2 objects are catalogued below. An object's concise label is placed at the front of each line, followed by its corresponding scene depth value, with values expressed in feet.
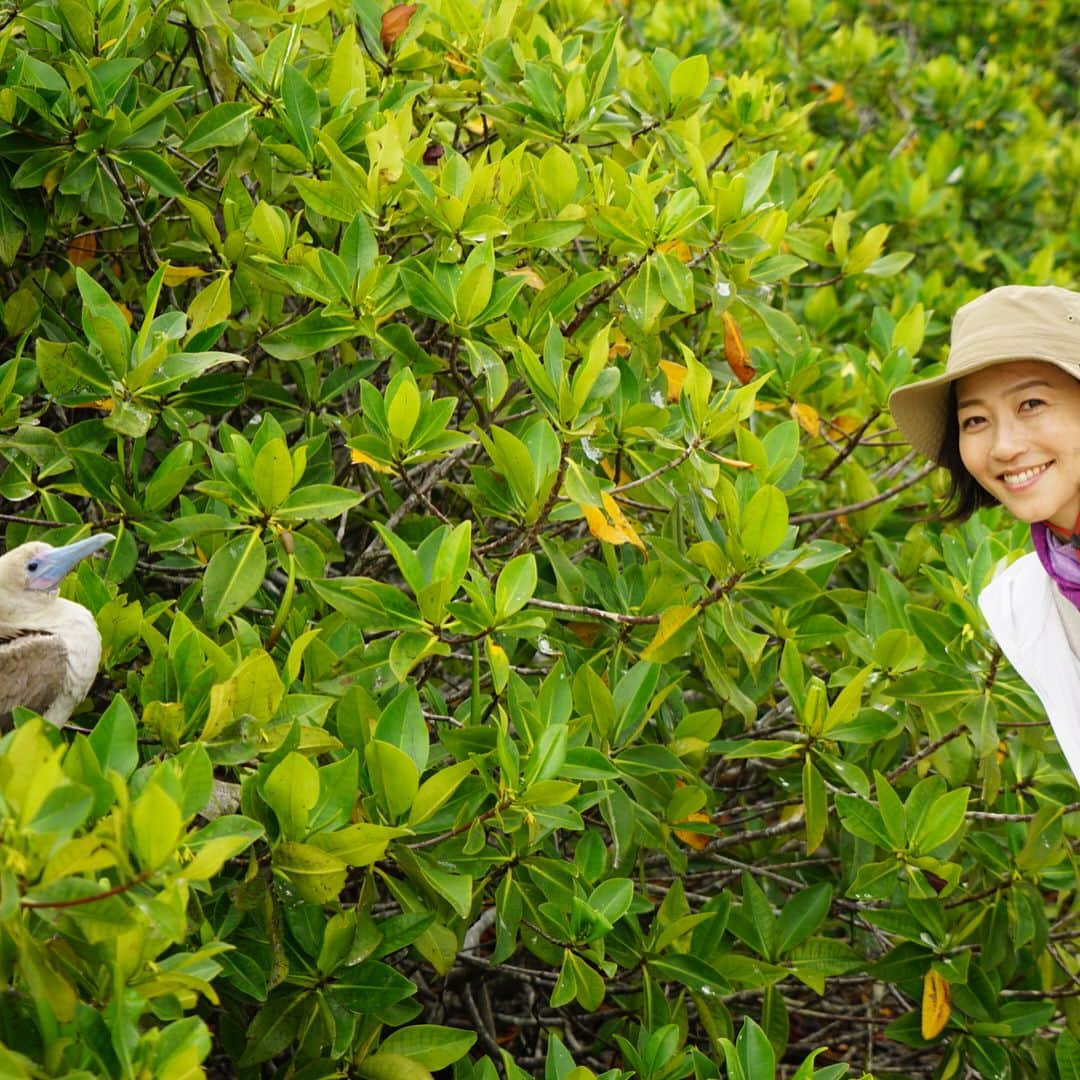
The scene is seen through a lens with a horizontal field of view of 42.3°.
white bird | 7.59
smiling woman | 8.98
